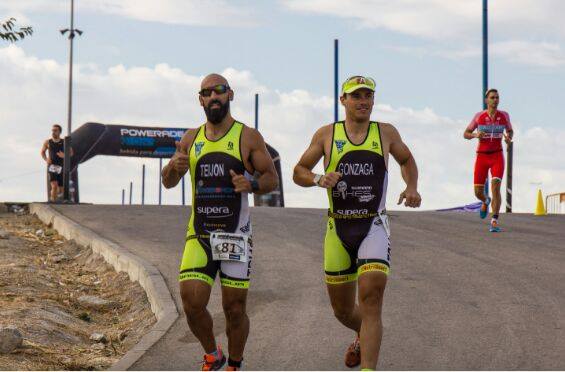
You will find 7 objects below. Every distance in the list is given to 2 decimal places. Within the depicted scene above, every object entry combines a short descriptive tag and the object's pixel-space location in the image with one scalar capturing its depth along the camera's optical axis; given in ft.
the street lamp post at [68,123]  93.45
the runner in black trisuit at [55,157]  92.22
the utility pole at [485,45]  118.11
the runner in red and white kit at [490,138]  61.16
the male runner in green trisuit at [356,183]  27.45
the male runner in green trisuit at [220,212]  27.27
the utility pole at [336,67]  158.31
